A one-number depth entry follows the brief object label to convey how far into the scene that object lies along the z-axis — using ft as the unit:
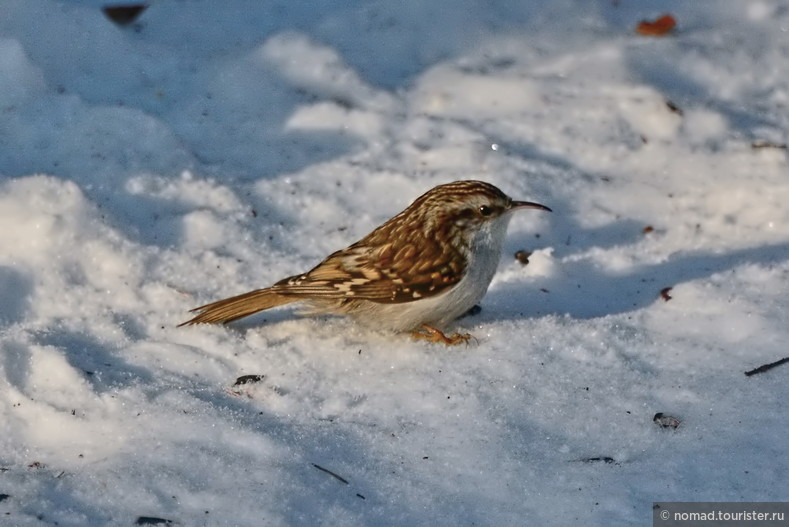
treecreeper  31.53
